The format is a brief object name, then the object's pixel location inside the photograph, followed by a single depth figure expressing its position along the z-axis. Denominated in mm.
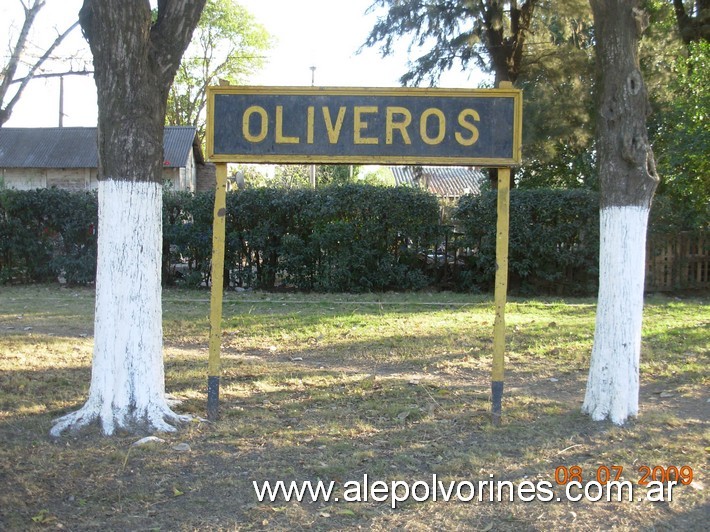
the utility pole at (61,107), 39062
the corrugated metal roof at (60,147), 33781
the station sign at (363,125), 5727
